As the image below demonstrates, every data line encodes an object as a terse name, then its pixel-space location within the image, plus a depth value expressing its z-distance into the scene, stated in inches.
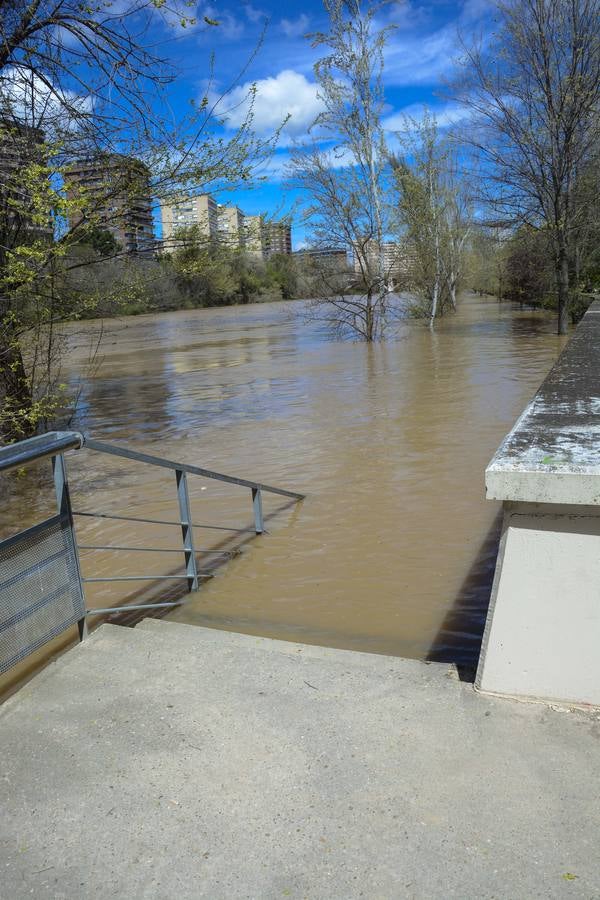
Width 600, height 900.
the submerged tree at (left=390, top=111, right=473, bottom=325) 1008.2
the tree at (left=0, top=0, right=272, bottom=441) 258.8
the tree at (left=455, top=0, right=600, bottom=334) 723.4
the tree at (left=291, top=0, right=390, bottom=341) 861.2
